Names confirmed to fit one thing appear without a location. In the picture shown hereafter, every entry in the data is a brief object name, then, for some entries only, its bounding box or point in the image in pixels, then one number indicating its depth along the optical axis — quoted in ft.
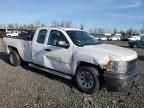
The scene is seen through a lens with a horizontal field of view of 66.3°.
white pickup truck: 9.49
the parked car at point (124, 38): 100.28
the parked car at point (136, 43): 45.29
